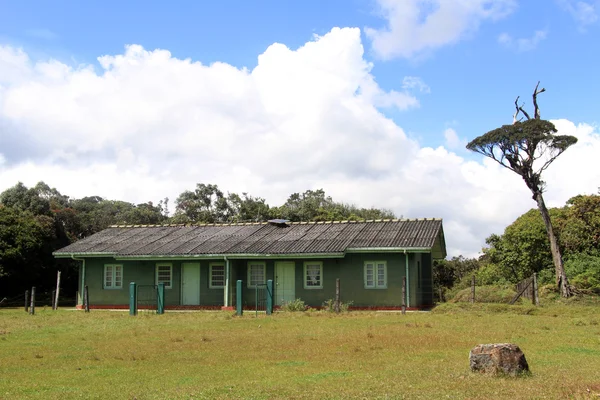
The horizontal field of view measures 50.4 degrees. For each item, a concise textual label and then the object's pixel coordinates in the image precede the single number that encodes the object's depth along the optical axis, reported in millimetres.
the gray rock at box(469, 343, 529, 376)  10188
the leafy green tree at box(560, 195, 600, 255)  33250
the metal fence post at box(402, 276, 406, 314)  23203
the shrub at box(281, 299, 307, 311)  26062
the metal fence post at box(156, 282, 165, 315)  26250
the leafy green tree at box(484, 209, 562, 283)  34906
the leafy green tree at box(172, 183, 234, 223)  56312
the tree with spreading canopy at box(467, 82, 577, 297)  28953
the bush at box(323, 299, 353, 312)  24922
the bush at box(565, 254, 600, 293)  29844
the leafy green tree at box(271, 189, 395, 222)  49550
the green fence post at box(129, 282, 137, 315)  25684
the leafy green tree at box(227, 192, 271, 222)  52688
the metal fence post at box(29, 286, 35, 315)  26072
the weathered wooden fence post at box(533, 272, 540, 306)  24562
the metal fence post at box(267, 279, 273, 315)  24656
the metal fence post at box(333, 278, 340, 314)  24266
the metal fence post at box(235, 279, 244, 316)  24031
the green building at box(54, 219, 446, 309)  26828
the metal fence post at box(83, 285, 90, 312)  27627
